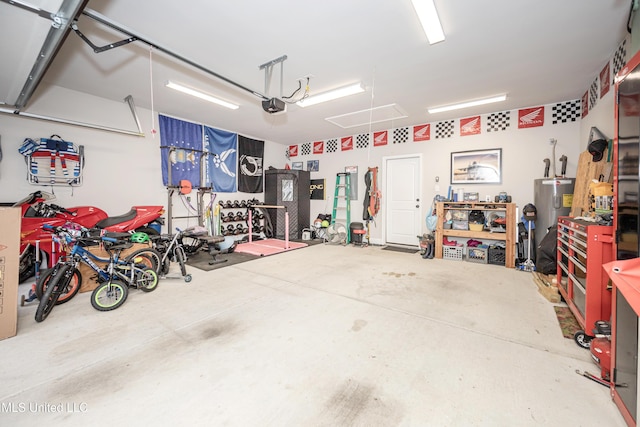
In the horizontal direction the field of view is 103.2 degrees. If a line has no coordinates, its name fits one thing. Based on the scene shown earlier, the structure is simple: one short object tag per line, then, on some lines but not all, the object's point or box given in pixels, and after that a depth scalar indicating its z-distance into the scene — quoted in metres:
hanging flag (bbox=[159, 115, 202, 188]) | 5.36
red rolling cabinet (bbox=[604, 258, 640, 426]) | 1.15
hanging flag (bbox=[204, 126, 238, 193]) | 6.18
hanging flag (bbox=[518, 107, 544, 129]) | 4.82
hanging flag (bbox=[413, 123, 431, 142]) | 6.01
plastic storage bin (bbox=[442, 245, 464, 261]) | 5.08
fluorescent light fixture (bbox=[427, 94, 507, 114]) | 4.43
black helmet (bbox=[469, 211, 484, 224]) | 5.16
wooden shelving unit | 4.59
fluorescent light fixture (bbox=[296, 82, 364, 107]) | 3.99
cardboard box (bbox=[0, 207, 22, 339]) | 2.18
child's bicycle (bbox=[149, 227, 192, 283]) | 3.63
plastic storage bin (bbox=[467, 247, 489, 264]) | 4.86
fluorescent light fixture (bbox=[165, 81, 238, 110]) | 3.93
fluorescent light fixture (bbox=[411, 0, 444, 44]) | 2.25
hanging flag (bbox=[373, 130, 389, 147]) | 6.64
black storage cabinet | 7.32
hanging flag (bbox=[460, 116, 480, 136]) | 5.42
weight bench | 4.50
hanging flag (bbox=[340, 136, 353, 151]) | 7.23
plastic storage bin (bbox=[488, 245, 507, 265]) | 4.70
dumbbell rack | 6.51
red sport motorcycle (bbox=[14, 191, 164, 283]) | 3.41
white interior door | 6.22
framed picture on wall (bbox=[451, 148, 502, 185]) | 5.23
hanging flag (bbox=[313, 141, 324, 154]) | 7.78
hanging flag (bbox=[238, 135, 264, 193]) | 6.93
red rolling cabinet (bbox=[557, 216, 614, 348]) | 1.95
